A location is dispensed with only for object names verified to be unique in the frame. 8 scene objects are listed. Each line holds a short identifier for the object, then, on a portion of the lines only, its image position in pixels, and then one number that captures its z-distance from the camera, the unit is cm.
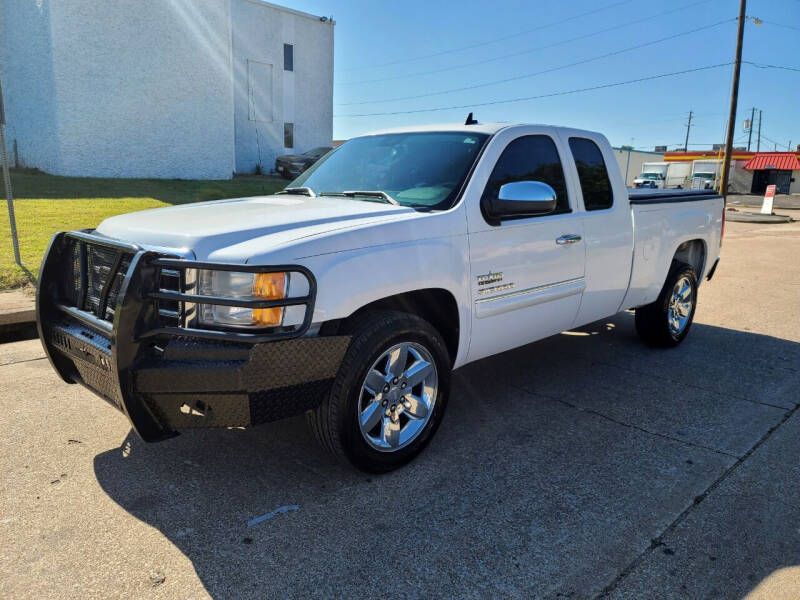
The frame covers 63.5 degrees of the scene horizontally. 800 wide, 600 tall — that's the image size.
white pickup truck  285
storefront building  5859
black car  2655
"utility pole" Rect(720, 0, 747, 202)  2400
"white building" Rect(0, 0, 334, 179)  2061
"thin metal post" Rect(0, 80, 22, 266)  767
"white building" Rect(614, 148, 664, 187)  6028
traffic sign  2688
